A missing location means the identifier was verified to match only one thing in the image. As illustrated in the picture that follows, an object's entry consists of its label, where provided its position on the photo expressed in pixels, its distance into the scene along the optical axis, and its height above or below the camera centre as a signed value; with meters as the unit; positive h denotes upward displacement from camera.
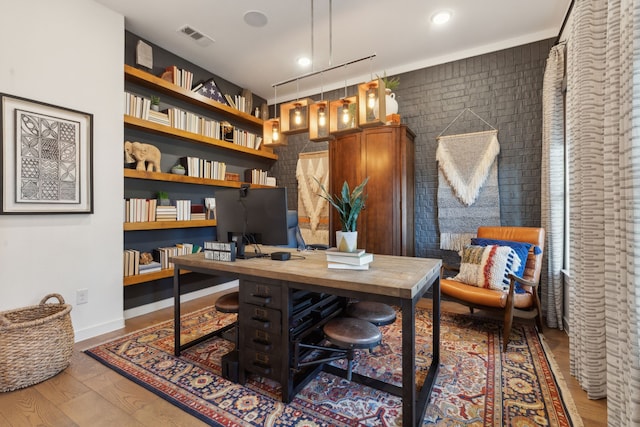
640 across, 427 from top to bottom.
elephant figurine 2.97 +0.62
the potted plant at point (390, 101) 3.32 +1.28
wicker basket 1.78 -0.86
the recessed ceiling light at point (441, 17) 2.79 +1.92
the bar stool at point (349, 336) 1.61 -0.70
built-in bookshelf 2.96 +0.91
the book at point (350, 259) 1.64 -0.26
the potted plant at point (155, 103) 3.21 +1.23
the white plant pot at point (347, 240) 1.69 -0.16
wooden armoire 3.37 +0.36
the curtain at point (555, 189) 2.67 +0.22
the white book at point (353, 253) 1.65 -0.23
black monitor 1.93 -0.02
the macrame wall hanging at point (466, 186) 3.29 +0.32
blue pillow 2.58 -0.31
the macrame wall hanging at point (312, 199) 4.40 +0.22
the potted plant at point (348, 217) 1.66 -0.02
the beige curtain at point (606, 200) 1.07 +0.06
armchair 2.29 -0.68
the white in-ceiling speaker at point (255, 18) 2.81 +1.93
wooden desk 1.32 -0.36
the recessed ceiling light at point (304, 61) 3.67 +1.95
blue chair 3.10 -0.27
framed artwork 2.14 +0.44
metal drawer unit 1.68 -0.70
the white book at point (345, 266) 1.65 -0.31
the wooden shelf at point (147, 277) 2.86 -0.65
